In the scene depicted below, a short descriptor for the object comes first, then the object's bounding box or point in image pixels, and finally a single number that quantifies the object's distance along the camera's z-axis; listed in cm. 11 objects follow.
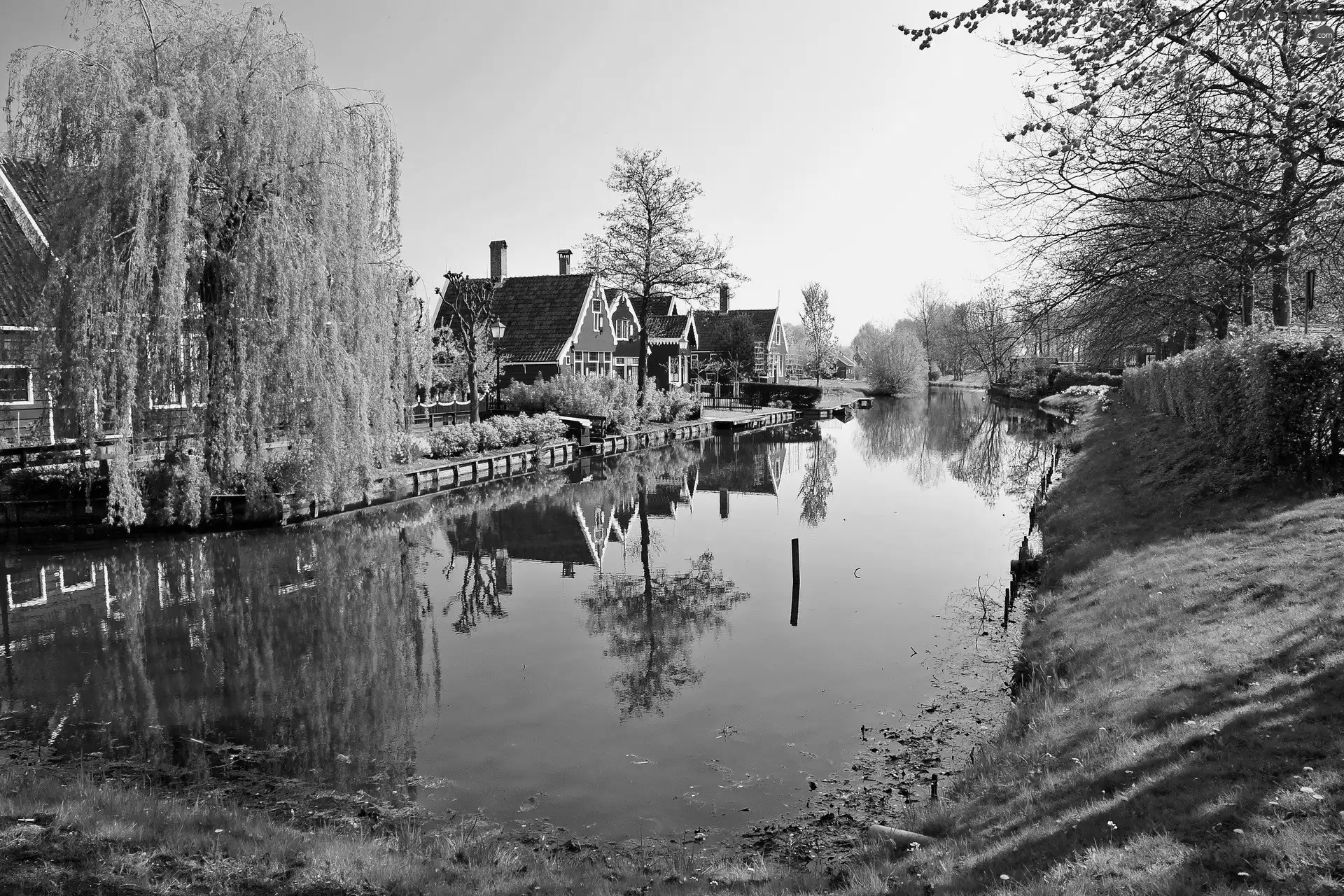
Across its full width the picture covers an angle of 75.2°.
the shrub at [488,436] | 2783
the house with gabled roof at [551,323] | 4166
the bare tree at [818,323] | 8250
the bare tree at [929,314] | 10331
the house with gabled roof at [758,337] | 6569
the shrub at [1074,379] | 5766
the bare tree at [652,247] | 3962
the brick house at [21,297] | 1606
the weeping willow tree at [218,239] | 1527
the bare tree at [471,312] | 3347
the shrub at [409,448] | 2311
